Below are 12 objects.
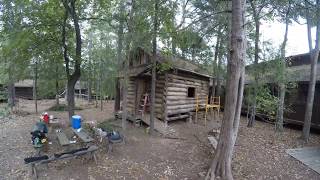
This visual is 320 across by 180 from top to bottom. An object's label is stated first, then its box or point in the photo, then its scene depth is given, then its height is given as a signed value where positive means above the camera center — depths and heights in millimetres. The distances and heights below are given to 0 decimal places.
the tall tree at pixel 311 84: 6747 +596
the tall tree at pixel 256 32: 7451 +3314
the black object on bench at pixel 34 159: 3780 -1957
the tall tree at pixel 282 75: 7142 +1000
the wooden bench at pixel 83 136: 4754 -1725
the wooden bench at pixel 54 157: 3829 -1979
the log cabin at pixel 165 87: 7787 +214
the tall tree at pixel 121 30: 6447 +2620
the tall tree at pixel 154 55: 6020 +1555
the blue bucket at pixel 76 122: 6406 -1550
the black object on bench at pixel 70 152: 4034 -1909
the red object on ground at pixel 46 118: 7106 -1600
